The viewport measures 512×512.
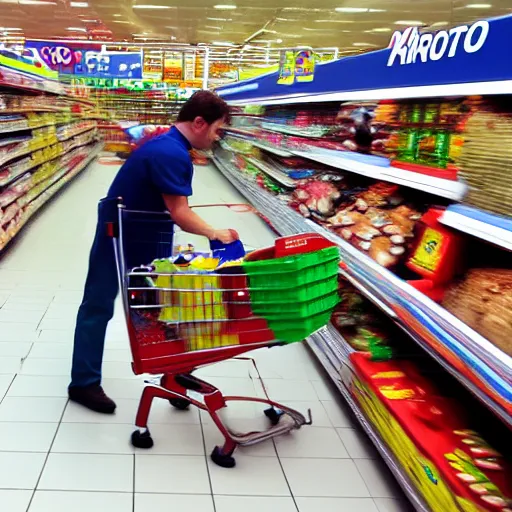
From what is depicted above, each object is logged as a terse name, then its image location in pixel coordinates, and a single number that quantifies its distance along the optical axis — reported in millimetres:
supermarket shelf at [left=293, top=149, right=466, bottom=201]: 2218
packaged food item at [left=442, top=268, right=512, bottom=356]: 1851
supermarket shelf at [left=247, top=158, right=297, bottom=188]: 5594
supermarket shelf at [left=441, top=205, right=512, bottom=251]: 1786
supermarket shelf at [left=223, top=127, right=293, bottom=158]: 5991
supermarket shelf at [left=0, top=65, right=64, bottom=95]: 5512
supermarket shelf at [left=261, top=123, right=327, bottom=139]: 4784
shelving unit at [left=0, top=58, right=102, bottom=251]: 5551
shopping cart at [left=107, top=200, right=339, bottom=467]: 2125
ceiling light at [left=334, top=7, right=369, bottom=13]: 16406
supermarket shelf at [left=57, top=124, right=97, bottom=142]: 10145
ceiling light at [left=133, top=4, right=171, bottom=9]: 16569
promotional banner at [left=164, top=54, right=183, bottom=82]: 14875
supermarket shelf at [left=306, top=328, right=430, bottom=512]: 2119
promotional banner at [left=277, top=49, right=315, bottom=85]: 4891
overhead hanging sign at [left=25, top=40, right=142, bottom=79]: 13469
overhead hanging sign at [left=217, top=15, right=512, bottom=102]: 1868
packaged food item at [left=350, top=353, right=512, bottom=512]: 1784
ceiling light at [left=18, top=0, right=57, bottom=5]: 16539
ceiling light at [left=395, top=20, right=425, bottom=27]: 18578
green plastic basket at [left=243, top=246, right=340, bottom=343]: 2070
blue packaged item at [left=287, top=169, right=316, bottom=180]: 5164
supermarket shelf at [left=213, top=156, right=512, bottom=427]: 1649
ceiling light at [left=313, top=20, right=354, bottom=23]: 18594
